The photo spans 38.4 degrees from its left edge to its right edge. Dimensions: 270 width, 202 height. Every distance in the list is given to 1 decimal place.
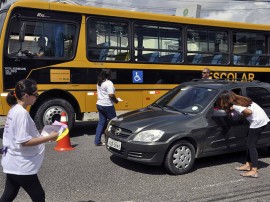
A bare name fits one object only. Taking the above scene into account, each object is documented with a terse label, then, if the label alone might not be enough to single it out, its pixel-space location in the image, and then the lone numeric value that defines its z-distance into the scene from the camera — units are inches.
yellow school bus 339.3
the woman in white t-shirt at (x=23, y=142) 130.7
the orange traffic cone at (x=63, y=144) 313.7
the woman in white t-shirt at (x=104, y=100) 315.6
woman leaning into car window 231.1
